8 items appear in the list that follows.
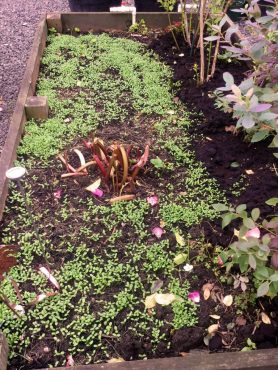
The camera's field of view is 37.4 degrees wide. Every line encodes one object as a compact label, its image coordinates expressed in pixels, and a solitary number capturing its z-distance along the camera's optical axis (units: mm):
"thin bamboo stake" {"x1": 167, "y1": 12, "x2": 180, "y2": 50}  3766
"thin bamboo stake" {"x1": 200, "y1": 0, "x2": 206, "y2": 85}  3096
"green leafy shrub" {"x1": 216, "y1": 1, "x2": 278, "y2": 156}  1462
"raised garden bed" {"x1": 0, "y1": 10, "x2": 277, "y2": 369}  1735
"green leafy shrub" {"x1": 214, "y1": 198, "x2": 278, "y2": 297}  1496
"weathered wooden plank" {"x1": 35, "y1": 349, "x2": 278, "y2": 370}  1480
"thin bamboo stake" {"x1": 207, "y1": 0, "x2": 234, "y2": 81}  3216
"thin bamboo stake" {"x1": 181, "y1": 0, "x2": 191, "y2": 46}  3552
